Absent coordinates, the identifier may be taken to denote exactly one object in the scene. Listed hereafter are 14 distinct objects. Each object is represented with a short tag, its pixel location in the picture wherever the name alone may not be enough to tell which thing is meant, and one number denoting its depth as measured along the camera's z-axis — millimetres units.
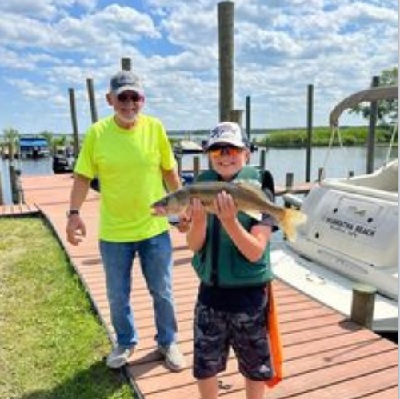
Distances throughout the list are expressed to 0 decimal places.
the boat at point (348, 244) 5574
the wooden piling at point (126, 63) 12344
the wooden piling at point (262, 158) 19923
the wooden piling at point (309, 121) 20503
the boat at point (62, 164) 27312
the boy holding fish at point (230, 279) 2432
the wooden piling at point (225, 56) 6625
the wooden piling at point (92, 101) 18469
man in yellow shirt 3311
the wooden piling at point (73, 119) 22734
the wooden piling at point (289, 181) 15211
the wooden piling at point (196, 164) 16983
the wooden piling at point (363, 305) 4488
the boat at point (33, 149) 48125
